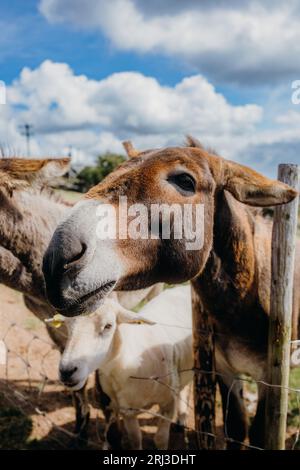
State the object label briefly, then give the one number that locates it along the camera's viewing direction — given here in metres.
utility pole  70.89
